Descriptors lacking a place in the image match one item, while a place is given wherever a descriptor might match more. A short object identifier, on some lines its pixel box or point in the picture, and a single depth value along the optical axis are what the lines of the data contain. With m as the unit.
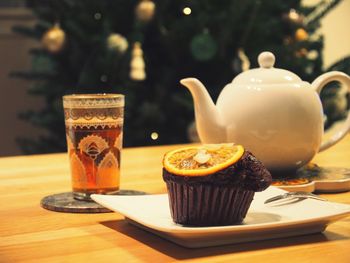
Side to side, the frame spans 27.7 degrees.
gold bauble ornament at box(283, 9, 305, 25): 2.61
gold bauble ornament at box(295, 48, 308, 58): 2.61
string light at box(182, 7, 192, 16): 2.56
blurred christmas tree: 2.48
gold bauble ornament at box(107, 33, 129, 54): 2.40
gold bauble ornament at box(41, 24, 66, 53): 2.44
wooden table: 0.64
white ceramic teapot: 1.02
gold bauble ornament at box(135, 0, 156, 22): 2.43
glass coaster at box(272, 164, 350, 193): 0.95
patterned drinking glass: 0.91
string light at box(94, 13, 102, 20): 2.62
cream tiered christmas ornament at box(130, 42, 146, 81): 2.40
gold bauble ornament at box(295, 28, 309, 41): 2.65
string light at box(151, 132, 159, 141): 2.63
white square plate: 0.66
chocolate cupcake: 0.71
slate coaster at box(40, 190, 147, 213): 0.86
